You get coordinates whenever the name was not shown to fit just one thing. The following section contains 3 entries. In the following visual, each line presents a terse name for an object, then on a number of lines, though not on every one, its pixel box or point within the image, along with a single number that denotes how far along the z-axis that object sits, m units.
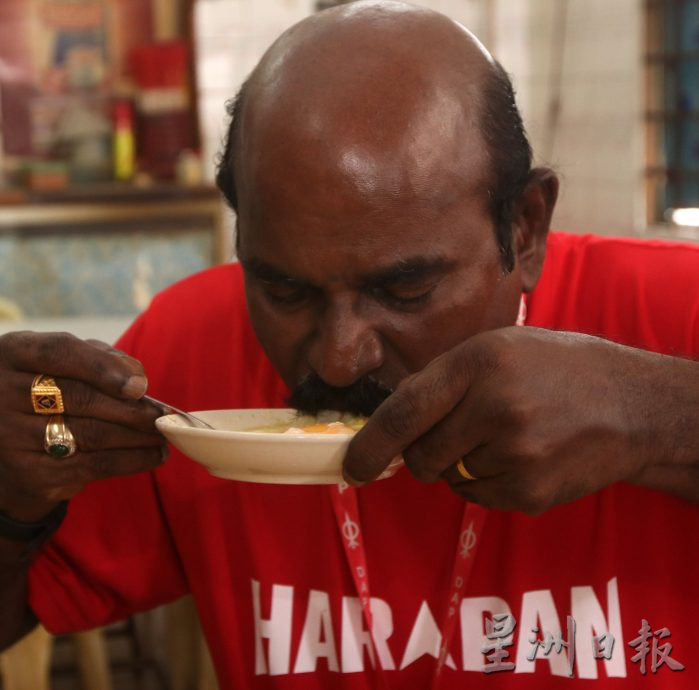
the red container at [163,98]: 5.31
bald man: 1.04
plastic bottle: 5.29
